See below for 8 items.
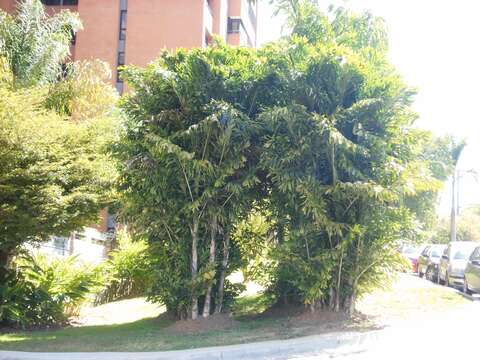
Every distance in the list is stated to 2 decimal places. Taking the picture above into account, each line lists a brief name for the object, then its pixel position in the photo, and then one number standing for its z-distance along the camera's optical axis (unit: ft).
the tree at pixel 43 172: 36.27
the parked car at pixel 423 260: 80.24
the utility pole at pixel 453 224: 108.95
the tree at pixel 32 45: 53.88
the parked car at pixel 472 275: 48.32
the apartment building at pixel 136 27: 121.19
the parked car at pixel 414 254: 92.32
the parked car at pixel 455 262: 58.54
